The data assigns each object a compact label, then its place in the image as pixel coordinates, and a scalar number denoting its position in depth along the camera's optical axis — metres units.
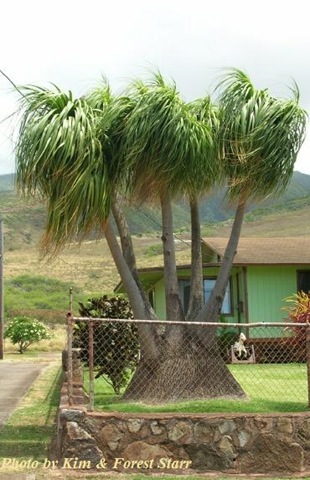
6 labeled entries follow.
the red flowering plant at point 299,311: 19.48
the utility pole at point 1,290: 31.06
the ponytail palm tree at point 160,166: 10.97
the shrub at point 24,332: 34.16
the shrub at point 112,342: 15.06
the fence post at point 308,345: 9.91
